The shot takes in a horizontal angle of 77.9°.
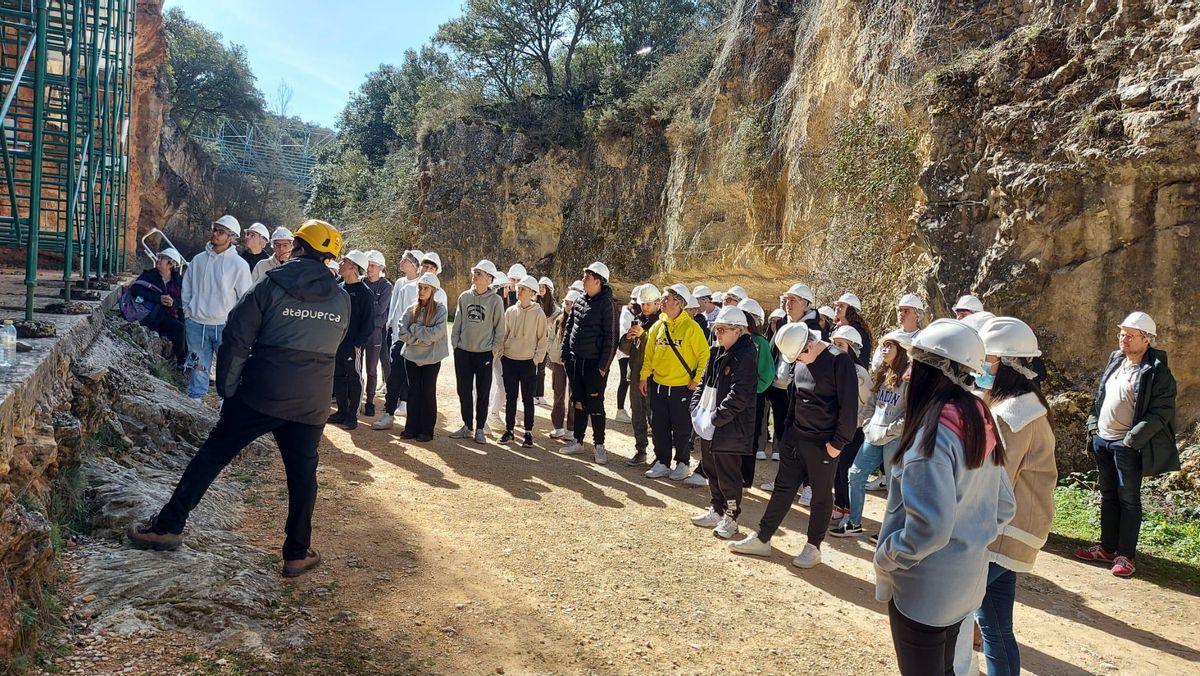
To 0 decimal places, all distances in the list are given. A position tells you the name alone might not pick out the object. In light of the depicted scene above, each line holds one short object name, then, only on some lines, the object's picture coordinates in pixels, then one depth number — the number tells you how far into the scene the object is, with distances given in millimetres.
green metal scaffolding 5078
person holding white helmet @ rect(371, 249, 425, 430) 8445
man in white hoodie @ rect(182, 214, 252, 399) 7383
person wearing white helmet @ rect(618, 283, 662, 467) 8320
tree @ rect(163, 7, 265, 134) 34281
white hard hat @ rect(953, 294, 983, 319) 6848
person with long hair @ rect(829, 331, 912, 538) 5438
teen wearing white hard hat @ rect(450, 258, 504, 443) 8062
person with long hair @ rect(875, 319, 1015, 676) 2568
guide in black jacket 4012
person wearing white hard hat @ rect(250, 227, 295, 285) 7859
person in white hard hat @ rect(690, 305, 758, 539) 5730
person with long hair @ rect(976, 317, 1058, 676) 3389
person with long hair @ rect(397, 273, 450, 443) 7852
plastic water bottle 3736
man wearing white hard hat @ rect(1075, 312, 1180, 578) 5496
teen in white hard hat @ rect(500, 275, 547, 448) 8492
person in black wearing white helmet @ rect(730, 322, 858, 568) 5234
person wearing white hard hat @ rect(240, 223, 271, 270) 8805
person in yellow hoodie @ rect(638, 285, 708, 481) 7355
